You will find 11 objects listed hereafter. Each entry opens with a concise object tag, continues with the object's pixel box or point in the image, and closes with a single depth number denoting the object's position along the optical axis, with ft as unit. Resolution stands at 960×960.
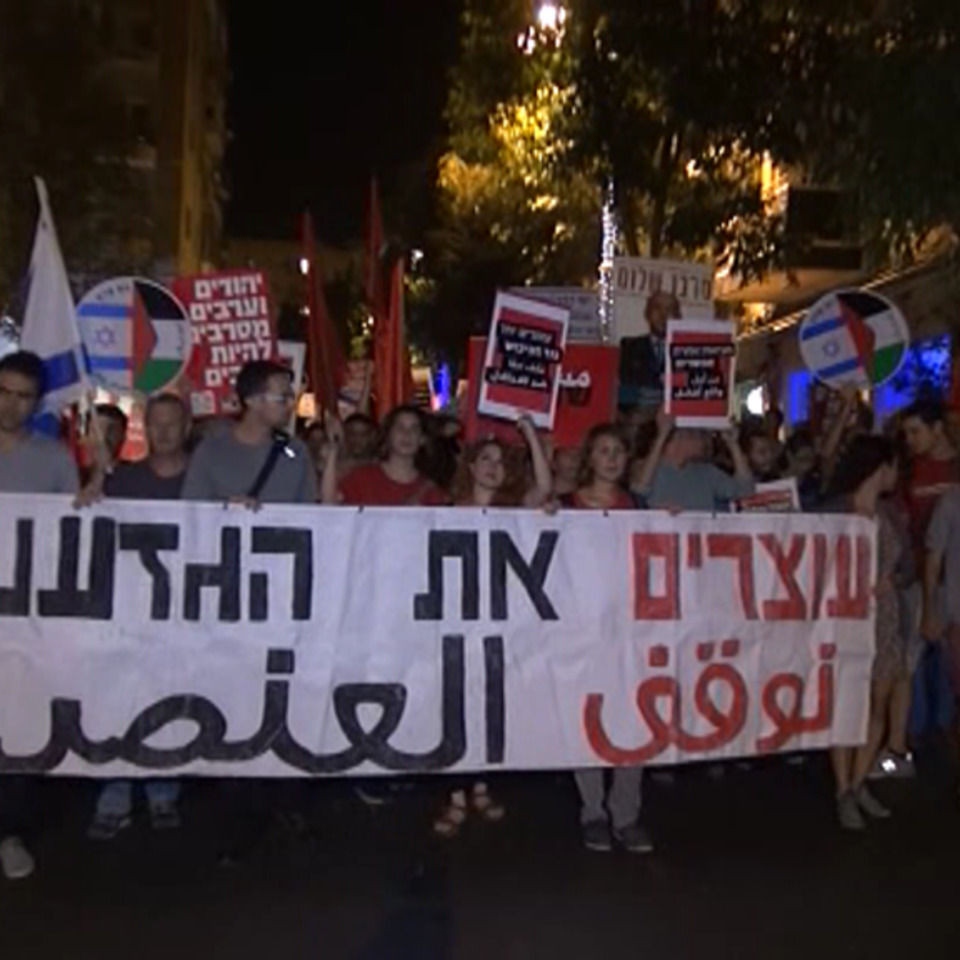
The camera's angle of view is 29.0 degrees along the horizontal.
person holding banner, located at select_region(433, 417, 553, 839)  24.40
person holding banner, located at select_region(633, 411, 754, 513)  26.07
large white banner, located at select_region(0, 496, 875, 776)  22.08
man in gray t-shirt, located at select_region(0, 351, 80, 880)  22.38
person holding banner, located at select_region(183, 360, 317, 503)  23.26
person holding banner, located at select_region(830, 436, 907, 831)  25.34
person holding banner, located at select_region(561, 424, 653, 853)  23.84
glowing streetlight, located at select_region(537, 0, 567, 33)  58.46
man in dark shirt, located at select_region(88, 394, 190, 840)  24.62
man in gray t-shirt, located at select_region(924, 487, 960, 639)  26.30
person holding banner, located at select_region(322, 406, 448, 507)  24.54
